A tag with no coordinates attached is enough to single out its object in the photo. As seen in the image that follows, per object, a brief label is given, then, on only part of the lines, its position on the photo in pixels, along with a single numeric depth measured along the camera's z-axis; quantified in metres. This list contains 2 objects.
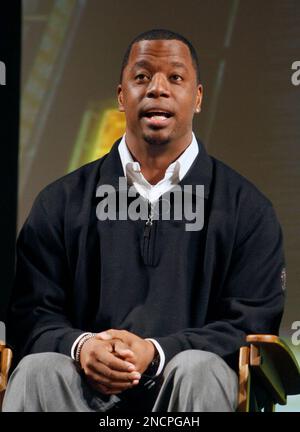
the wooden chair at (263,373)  5.12
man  5.27
